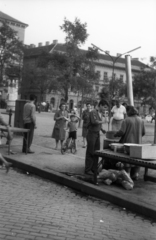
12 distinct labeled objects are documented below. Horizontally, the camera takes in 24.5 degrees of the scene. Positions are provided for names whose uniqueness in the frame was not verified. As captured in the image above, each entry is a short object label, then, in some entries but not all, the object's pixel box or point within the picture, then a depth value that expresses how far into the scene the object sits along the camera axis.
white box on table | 6.45
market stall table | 6.31
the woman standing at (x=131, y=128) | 7.84
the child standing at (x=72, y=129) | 12.32
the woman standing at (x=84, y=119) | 14.30
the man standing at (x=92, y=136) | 8.52
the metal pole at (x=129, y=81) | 8.51
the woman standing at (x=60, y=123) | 12.74
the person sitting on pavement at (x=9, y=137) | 7.36
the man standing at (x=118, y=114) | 13.73
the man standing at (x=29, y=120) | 11.27
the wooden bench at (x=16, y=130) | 10.35
